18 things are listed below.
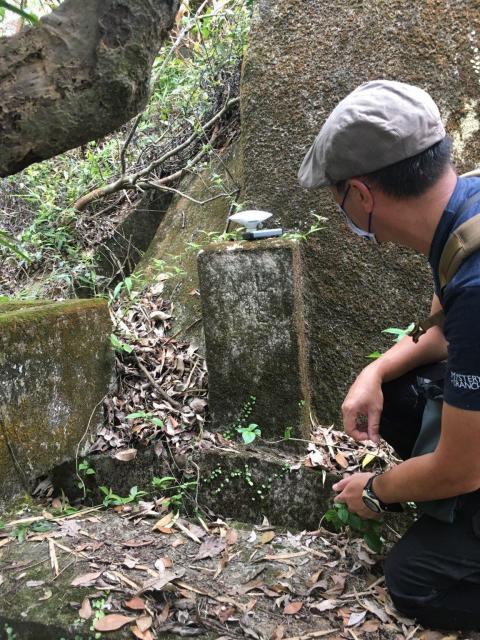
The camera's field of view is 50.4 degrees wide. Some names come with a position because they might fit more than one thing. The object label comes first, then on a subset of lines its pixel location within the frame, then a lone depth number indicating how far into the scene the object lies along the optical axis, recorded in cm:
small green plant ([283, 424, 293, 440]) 263
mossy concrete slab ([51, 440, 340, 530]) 248
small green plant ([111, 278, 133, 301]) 326
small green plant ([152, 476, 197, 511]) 253
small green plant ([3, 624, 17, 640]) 167
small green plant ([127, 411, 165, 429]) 266
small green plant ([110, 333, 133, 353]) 288
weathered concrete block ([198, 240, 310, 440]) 256
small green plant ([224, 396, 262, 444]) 263
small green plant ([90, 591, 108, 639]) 168
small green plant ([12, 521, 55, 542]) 213
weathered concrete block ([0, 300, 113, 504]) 227
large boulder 287
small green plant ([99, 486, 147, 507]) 251
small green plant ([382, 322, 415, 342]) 237
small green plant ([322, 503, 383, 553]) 196
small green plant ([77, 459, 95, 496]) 264
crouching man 137
